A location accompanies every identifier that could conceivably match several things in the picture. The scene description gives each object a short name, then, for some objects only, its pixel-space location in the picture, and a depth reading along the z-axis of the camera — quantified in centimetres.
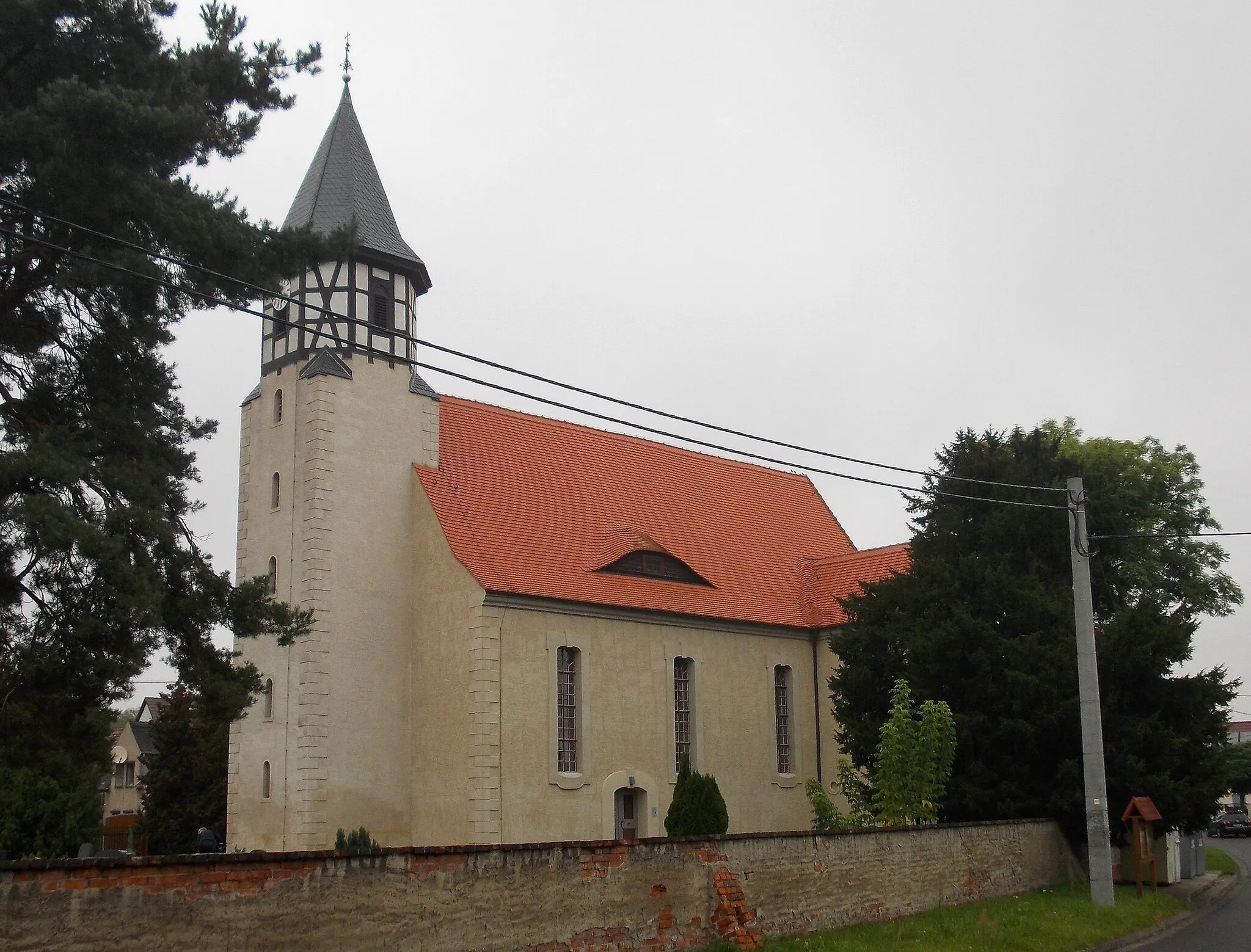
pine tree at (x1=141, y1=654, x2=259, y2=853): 3659
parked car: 6053
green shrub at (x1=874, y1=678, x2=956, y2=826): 2333
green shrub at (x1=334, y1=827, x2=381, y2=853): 2486
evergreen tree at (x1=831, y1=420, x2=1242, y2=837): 2497
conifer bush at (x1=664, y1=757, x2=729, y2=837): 2520
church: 2619
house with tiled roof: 6581
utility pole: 2028
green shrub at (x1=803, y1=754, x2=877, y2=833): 2564
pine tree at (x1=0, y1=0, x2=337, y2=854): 1473
